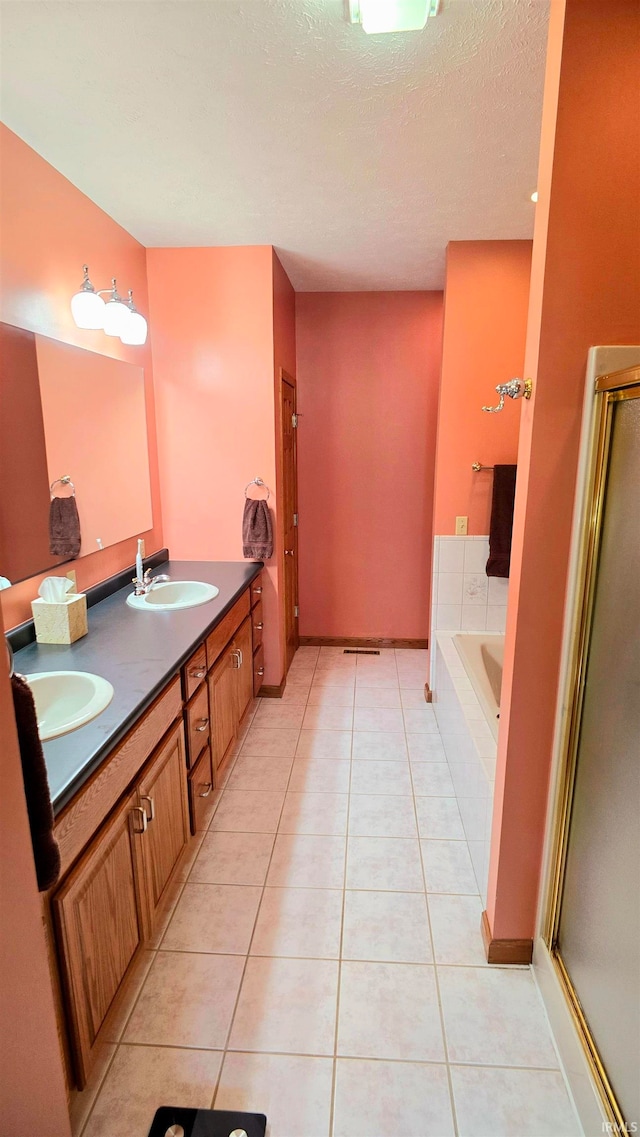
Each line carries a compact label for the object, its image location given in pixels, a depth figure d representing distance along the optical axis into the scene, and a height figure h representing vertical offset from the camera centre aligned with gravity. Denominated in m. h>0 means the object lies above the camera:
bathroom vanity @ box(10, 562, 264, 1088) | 1.20 -0.88
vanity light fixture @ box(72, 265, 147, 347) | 2.13 +0.60
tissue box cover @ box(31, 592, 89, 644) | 1.91 -0.54
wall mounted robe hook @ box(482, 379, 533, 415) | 1.37 +0.19
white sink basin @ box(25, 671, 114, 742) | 1.54 -0.64
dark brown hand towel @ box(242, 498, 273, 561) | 3.06 -0.36
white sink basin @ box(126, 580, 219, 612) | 2.46 -0.60
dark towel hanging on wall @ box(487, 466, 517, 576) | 2.94 -0.29
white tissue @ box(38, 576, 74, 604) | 1.96 -0.45
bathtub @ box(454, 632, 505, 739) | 2.45 -0.99
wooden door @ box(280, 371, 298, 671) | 3.40 -0.25
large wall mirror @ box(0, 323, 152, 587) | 1.88 +0.07
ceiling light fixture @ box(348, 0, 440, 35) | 1.28 +1.04
